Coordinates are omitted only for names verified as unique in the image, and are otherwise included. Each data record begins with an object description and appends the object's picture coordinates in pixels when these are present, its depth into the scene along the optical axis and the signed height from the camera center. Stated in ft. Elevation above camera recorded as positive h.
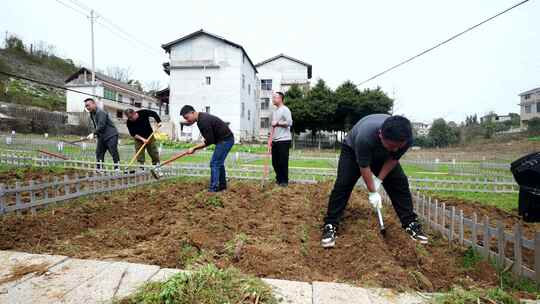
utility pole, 68.75 +30.07
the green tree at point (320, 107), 83.51 +11.57
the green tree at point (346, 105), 83.61 +12.12
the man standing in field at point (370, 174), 8.32 -0.98
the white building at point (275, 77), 114.93 +28.93
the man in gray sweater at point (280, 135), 16.53 +0.62
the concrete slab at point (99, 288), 5.18 -2.83
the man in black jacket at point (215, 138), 14.70 +0.43
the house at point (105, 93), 101.65 +21.40
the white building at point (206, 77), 84.74 +21.23
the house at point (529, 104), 92.13 +14.12
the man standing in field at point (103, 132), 18.37 +0.96
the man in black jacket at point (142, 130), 19.38 +1.13
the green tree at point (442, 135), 100.12 +3.69
